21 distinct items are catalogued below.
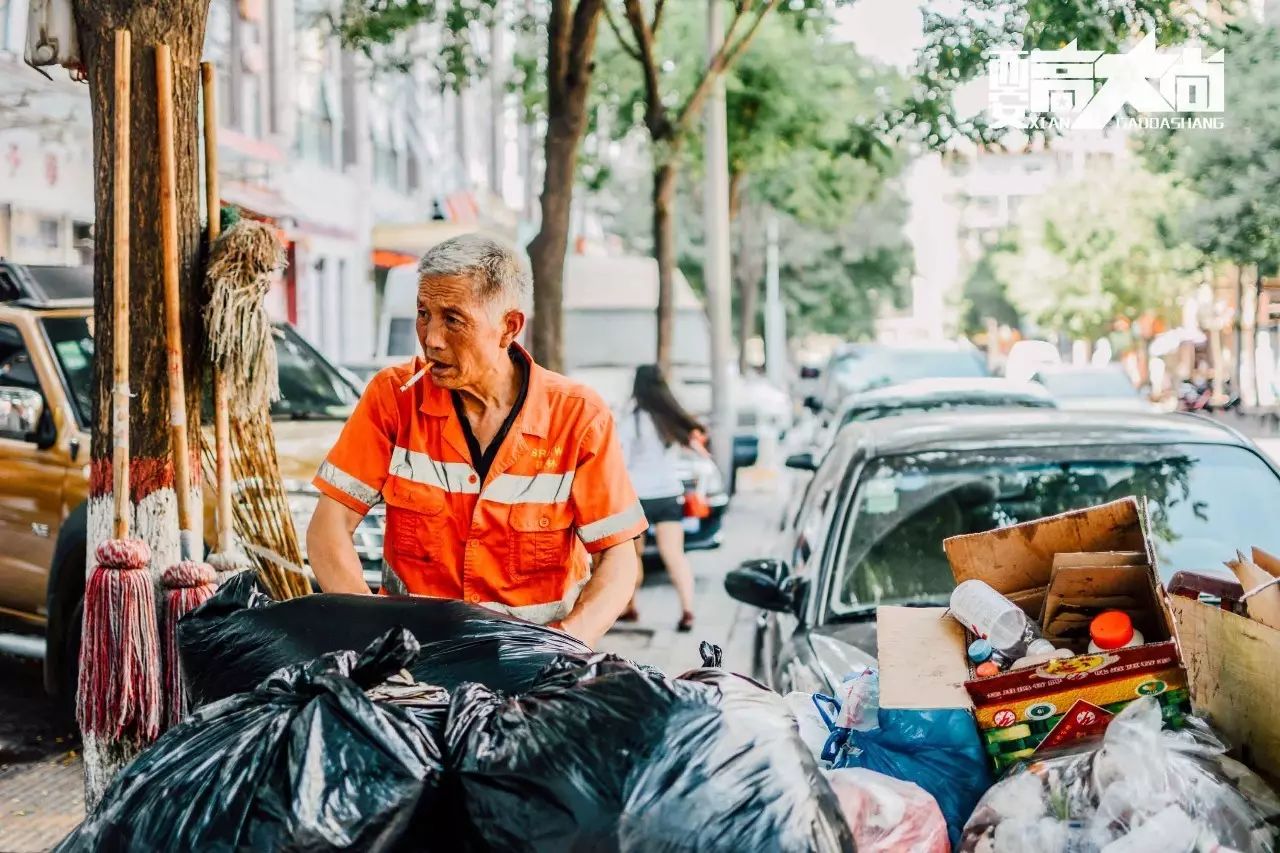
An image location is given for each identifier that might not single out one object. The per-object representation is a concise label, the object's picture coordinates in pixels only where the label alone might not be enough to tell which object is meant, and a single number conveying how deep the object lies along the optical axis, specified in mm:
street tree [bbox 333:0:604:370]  10500
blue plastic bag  2691
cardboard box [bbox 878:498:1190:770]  2627
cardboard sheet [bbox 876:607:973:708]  2754
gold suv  6695
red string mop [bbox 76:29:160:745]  3695
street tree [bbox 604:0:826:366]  13812
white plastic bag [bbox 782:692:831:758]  2854
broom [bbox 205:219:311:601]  4160
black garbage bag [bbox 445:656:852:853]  2072
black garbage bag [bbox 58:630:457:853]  2084
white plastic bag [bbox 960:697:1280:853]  2338
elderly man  3328
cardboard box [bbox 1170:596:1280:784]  2658
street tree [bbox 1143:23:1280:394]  7719
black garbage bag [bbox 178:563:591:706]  2586
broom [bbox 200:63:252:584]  4270
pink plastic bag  2408
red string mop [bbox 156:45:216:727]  4066
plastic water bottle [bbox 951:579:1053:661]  2873
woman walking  9992
